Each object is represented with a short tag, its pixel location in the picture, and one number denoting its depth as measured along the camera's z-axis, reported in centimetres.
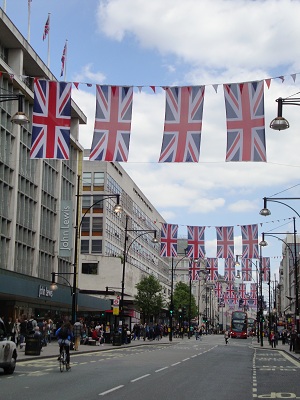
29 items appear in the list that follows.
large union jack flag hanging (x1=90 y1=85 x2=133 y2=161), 2358
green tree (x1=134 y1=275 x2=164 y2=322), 8825
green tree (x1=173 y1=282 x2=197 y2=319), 12131
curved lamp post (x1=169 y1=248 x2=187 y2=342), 7175
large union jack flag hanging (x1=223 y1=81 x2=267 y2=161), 2269
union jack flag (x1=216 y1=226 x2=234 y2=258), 4862
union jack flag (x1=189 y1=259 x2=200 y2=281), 7391
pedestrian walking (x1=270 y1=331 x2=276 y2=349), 6121
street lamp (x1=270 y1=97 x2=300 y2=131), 1964
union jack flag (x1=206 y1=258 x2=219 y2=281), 6919
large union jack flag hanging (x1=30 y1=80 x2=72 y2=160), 2414
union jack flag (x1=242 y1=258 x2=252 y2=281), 5875
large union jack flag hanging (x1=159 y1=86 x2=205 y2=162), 2322
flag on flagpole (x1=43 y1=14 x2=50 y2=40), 4481
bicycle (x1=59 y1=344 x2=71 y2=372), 2354
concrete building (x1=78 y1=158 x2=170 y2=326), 8019
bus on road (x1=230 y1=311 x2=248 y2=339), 10131
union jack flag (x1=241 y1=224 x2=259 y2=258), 4822
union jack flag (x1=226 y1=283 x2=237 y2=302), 13112
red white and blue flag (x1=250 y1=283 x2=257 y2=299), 12328
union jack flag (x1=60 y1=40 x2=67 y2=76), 5072
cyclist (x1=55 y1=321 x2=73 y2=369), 2333
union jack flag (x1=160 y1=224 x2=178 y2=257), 5272
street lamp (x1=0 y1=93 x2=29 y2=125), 2038
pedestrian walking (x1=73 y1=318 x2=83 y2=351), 3672
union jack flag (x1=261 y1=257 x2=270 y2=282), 6775
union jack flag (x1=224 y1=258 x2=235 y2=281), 6350
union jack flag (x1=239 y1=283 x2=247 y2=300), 12244
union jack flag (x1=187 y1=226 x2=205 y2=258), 5062
